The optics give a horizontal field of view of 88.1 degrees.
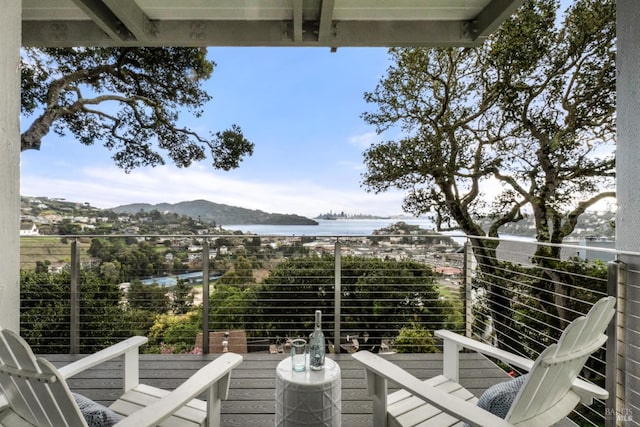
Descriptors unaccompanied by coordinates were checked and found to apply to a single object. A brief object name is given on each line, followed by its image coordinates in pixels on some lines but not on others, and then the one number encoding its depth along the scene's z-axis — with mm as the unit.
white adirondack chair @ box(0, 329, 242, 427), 1018
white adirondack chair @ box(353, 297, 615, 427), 1189
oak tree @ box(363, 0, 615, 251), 5863
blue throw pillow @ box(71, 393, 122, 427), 1342
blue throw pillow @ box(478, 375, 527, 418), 1444
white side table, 1695
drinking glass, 1823
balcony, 3004
